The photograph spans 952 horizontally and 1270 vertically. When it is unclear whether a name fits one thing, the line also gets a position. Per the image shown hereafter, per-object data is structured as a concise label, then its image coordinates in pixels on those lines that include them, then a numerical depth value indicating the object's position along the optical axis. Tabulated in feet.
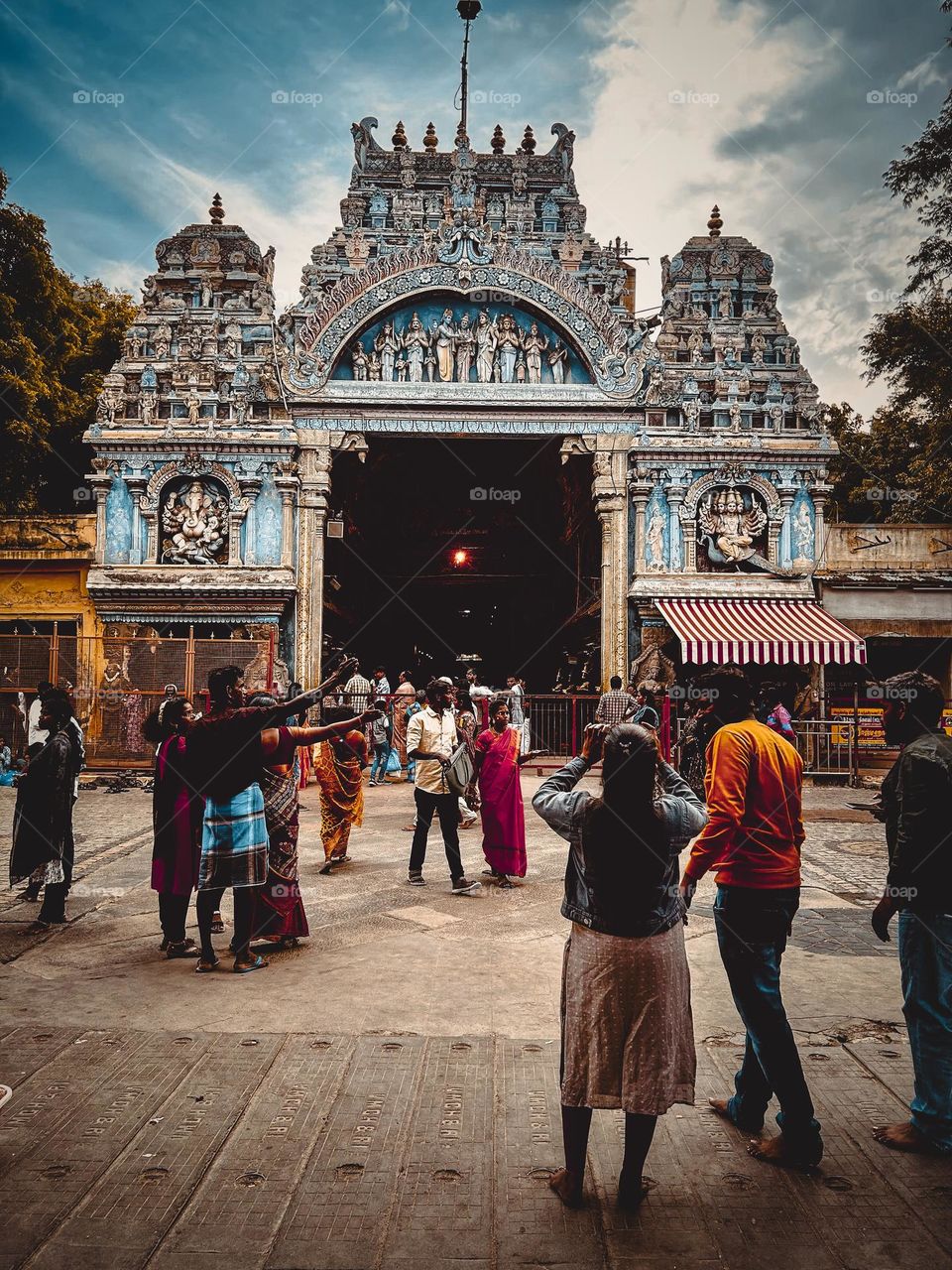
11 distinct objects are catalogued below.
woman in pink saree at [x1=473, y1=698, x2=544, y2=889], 26.96
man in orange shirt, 11.03
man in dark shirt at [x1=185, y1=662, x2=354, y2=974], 17.61
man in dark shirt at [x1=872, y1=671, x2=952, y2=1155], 11.43
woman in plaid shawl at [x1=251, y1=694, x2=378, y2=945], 20.11
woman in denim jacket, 9.81
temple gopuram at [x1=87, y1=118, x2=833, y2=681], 59.52
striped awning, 54.95
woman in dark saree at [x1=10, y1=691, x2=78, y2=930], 21.91
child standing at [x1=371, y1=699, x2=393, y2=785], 51.47
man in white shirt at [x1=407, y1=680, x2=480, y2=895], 25.84
